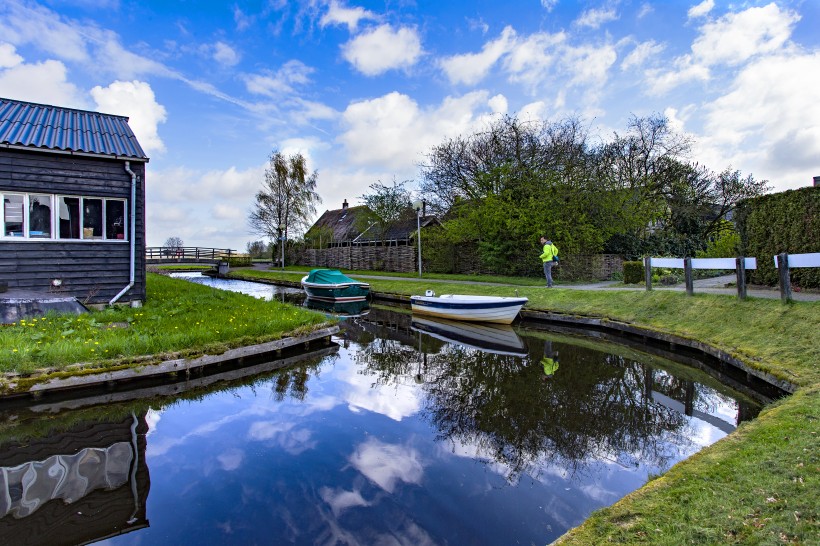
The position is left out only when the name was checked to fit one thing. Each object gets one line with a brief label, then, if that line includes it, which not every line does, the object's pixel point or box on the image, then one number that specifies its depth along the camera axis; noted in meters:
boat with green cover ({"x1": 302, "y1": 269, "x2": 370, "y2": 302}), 19.25
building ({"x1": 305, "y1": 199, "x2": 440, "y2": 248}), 33.82
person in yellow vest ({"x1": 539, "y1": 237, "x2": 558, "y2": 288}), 15.64
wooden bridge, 44.89
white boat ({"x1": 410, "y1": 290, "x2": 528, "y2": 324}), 12.80
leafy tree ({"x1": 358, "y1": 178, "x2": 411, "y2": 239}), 31.11
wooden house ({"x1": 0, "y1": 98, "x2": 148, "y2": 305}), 9.97
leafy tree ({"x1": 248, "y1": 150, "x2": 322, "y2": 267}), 41.19
